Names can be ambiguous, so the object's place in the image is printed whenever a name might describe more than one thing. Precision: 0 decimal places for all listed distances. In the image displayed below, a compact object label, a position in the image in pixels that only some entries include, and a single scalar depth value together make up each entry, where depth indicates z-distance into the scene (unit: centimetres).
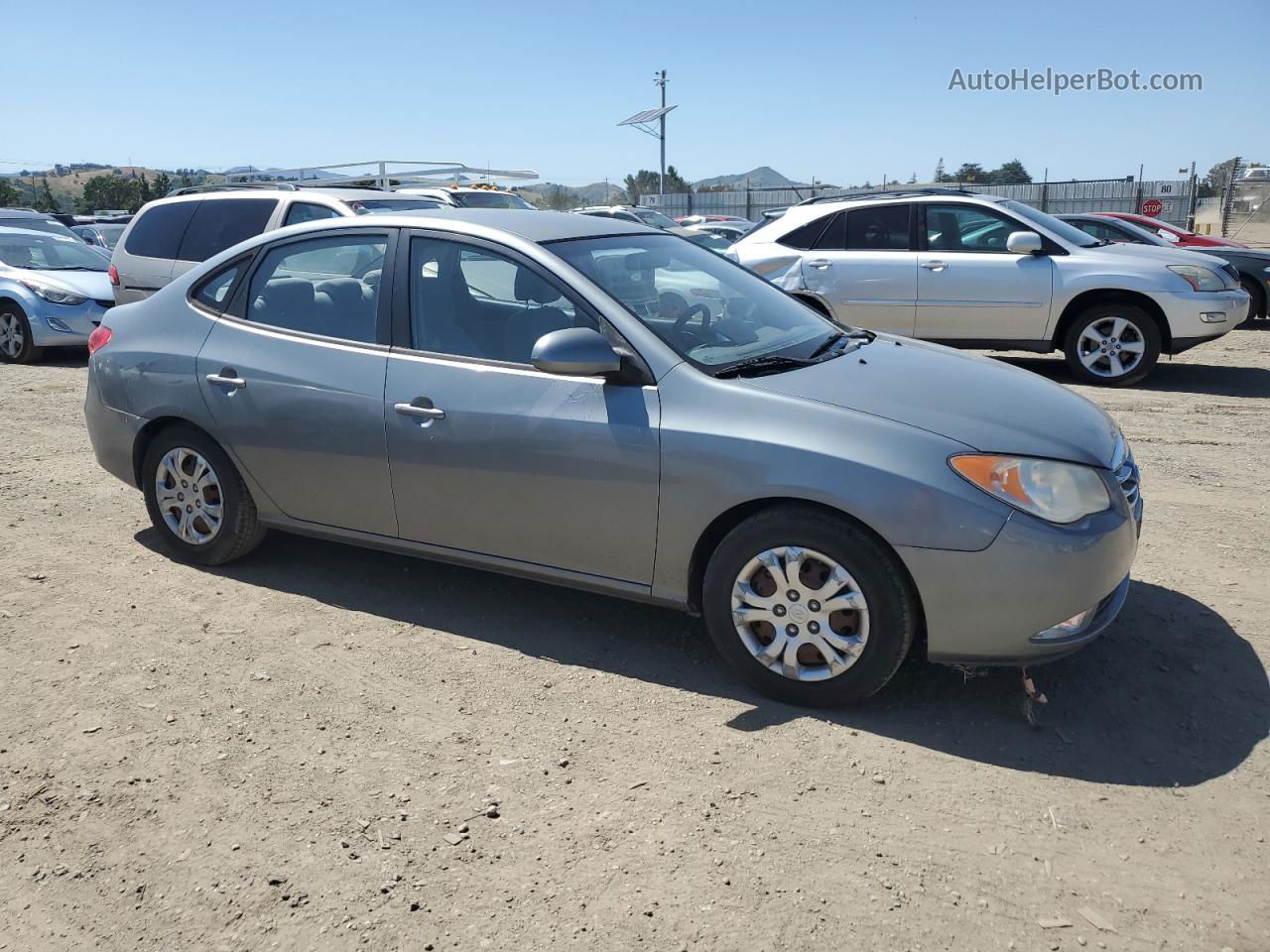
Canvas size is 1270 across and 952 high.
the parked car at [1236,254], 1288
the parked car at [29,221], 1684
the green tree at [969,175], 4653
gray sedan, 347
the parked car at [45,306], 1201
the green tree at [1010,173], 5927
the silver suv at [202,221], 991
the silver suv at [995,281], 952
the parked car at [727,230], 2414
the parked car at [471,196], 1274
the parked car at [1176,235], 1520
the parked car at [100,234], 2075
